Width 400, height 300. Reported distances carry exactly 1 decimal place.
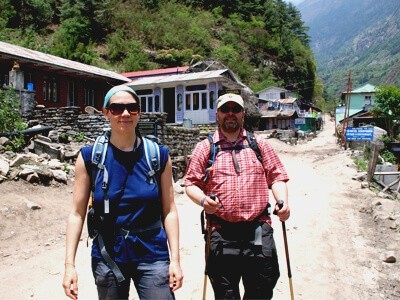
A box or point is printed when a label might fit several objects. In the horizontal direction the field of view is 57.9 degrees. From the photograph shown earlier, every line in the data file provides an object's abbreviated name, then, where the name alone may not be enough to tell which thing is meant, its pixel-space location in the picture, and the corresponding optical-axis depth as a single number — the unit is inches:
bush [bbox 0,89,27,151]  410.3
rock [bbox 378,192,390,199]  461.7
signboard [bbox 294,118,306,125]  1915.6
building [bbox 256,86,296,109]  1887.3
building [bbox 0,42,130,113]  561.8
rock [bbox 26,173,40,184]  320.2
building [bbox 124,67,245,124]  883.3
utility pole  1471.6
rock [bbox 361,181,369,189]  512.4
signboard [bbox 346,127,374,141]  855.2
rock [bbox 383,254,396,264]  243.9
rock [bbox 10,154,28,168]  335.6
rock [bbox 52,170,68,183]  344.8
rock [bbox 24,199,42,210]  279.5
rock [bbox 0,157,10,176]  314.6
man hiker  103.2
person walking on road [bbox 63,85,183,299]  82.9
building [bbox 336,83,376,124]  1884.1
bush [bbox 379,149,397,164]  1046.4
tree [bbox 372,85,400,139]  1286.9
